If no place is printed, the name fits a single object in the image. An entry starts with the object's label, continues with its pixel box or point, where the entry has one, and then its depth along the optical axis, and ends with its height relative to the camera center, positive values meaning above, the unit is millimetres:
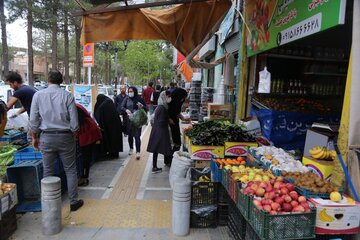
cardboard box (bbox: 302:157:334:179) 3822 -983
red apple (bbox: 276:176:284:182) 3604 -1065
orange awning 6820 +1345
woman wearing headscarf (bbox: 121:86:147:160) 8180 -678
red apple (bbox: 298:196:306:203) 3025 -1078
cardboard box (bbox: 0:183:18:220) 3861 -1596
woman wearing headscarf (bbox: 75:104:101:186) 5738 -1107
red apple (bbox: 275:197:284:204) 3041 -1103
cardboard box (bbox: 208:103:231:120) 10289 -859
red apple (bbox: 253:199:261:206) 3068 -1149
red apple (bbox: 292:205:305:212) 2908 -1129
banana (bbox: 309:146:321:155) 4198 -834
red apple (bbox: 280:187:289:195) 3193 -1068
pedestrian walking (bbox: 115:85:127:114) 8914 -469
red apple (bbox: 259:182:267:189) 3412 -1079
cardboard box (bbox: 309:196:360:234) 2904 -1198
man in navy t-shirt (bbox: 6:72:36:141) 5859 -232
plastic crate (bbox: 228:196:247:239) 3765 -1735
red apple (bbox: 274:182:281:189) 3371 -1066
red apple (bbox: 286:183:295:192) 3325 -1064
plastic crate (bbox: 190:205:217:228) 4371 -1867
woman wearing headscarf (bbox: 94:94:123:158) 7617 -1079
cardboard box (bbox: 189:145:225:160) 5547 -1209
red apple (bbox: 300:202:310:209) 2950 -1106
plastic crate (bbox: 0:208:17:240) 3900 -1908
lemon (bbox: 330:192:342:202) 3012 -1039
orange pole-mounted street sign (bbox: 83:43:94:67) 10609 +868
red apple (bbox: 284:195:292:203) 3041 -1087
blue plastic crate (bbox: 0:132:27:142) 6391 -1273
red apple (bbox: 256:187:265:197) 3279 -1111
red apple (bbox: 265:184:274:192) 3308 -1082
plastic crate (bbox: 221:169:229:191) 4113 -1260
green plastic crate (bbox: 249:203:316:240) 2830 -1262
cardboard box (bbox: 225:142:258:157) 5617 -1140
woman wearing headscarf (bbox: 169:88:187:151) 7328 -671
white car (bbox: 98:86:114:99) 22745 -727
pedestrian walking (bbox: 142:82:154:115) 16078 -655
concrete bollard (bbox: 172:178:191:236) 4098 -1638
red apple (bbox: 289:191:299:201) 3110 -1076
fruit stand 2873 -1161
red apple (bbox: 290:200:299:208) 2979 -1110
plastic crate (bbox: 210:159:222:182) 4533 -1318
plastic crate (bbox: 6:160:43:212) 4845 -1669
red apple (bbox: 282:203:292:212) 2965 -1139
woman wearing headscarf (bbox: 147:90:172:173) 6676 -1033
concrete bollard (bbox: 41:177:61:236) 4074 -1655
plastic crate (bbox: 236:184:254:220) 3287 -1283
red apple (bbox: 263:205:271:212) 2946 -1151
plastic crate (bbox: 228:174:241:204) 3753 -1272
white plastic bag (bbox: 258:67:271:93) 6293 +107
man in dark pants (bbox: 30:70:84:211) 4520 -643
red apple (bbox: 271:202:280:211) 2953 -1130
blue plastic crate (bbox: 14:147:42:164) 5109 -1288
